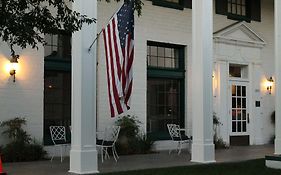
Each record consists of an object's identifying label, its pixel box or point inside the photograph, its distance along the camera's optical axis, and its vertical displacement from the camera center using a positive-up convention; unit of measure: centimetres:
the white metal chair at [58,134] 1234 -82
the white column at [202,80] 1188 +65
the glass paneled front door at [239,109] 1728 -17
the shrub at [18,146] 1152 -107
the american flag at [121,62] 905 +87
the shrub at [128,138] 1372 -103
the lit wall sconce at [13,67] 1194 +101
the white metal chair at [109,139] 1184 -100
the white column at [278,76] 1359 +87
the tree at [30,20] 449 +90
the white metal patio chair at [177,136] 1363 -96
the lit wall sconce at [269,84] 1845 +84
